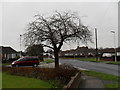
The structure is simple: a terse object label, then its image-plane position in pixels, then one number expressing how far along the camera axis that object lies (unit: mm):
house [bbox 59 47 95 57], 115188
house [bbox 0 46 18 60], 55938
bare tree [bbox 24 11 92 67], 20453
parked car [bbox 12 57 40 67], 29259
